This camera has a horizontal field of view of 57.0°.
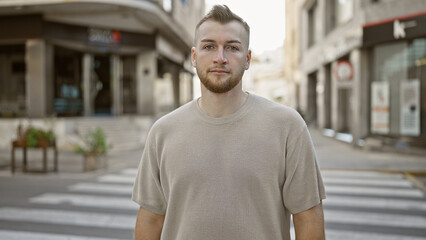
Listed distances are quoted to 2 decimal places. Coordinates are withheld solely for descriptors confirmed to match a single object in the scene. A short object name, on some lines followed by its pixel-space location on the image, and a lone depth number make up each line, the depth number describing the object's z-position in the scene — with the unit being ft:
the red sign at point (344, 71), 51.29
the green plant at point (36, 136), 32.43
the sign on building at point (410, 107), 45.57
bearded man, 5.54
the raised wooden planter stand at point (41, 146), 32.22
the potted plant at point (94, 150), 34.04
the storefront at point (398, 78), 44.78
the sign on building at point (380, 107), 48.96
